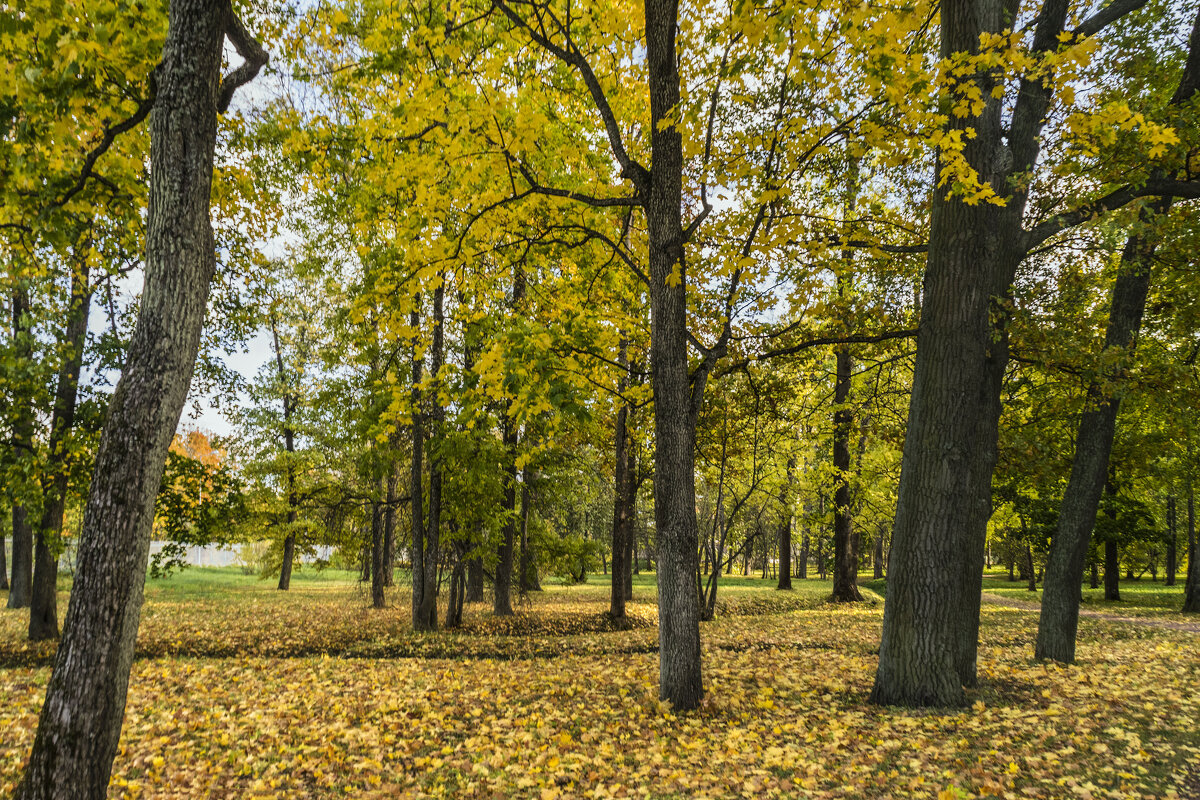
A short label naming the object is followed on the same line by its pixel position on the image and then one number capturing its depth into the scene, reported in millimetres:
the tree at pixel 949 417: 5715
